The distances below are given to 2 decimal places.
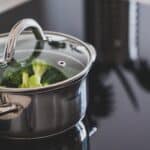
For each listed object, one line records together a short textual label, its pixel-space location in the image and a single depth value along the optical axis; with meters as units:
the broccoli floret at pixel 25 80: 1.05
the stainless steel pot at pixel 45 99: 1.01
